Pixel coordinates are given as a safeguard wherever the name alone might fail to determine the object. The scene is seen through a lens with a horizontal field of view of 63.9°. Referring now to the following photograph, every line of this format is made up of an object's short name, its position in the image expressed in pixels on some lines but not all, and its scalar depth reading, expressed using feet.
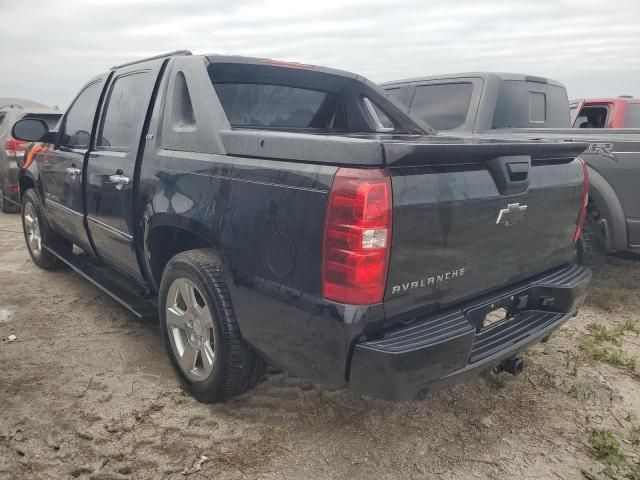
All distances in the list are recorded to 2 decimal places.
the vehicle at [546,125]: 14.34
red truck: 21.33
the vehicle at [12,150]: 25.99
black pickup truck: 6.32
